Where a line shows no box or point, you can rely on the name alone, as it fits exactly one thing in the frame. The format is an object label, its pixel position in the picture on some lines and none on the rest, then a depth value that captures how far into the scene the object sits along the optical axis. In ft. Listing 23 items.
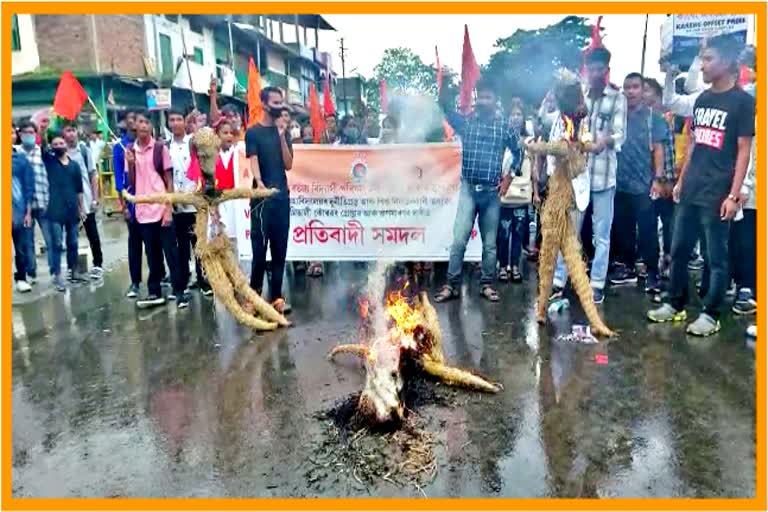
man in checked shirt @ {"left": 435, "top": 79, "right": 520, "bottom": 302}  19.98
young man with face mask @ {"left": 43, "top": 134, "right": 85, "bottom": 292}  25.55
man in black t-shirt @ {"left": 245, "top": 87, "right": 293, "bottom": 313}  18.29
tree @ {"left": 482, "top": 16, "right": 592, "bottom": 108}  83.33
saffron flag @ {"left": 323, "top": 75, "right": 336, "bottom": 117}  42.94
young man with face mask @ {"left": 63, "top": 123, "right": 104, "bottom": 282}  26.81
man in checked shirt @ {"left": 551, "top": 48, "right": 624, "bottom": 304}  17.31
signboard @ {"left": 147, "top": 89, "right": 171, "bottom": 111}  70.72
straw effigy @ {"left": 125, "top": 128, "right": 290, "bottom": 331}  17.30
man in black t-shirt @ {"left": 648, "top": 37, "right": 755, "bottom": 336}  14.92
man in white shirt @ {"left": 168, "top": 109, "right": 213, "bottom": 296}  21.21
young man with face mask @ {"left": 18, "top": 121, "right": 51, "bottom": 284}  25.43
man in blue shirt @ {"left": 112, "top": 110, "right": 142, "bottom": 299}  20.85
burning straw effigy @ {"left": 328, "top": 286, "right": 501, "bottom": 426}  11.08
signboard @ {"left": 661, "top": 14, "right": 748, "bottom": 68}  44.29
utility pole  154.63
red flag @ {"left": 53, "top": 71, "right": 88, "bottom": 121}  23.19
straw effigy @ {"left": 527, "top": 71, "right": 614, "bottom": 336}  16.24
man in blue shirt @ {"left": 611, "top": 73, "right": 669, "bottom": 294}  20.44
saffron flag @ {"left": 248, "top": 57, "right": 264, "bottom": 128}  27.82
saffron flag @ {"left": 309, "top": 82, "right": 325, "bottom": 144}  34.30
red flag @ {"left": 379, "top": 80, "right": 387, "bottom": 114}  54.50
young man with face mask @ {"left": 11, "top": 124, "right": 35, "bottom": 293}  25.14
